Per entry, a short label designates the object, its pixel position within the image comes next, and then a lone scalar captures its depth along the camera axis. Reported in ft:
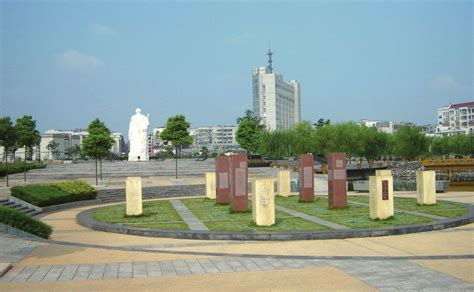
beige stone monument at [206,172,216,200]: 79.56
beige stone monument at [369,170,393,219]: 49.37
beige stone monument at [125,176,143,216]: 57.31
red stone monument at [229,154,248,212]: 59.31
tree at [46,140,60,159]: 415.27
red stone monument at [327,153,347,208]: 60.70
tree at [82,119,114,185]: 118.83
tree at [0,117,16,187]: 107.37
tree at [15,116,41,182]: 165.07
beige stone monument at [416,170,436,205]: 60.95
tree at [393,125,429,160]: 192.34
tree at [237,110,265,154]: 222.89
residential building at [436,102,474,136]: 462.48
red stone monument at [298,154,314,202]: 70.33
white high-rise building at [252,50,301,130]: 492.54
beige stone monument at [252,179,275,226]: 46.52
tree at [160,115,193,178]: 177.37
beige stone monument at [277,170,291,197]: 81.51
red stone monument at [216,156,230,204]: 70.64
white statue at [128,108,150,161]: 203.62
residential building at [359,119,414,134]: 585.88
